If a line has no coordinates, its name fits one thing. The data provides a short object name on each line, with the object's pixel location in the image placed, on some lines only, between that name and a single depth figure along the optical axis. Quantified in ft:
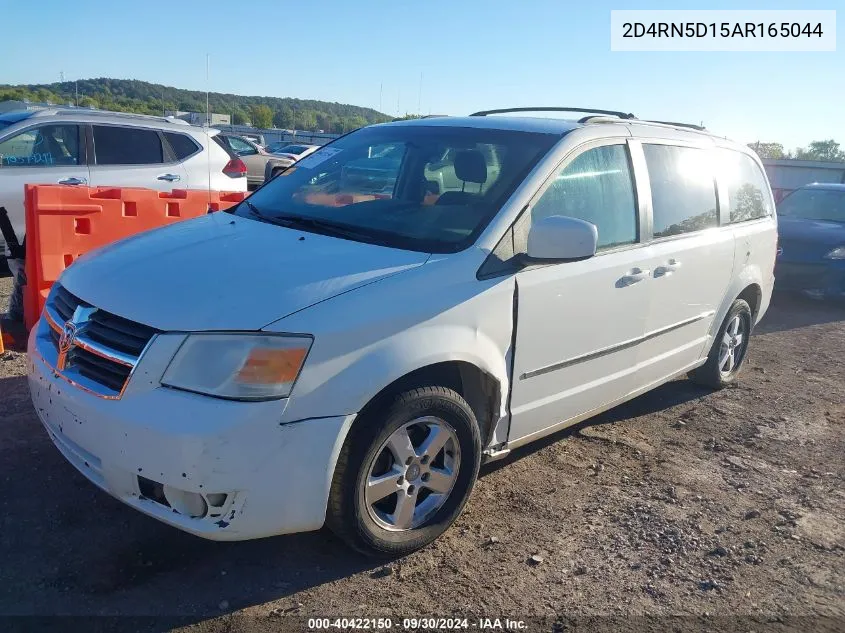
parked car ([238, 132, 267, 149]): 127.65
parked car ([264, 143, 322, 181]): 105.60
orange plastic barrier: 17.52
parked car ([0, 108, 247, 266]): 24.02
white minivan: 8.66
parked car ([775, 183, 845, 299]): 30.30
